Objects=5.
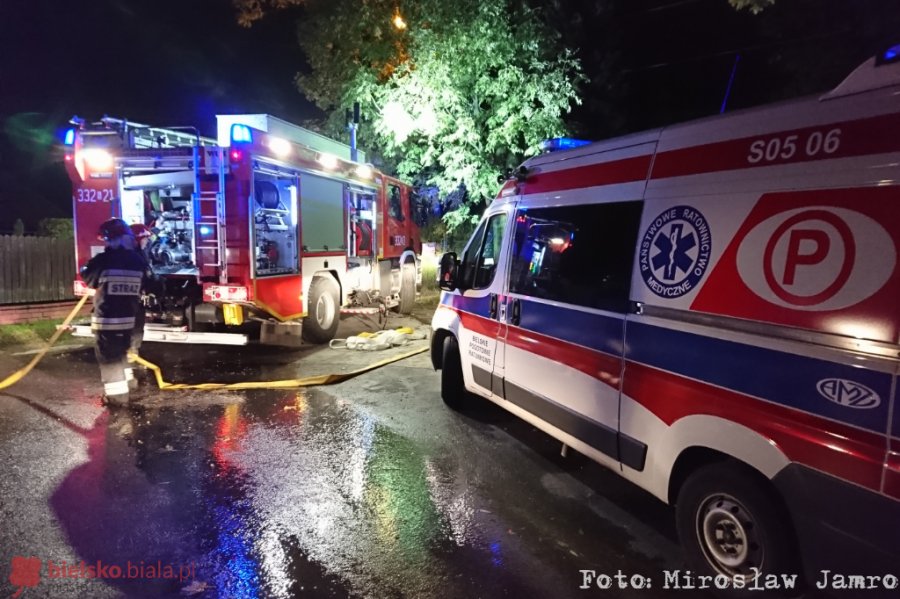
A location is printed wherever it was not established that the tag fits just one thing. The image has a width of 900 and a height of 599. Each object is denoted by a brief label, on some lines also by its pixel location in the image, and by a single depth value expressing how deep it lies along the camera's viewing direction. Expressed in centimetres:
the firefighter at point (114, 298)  553
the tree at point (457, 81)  1111
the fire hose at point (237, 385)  636
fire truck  702
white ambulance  227
